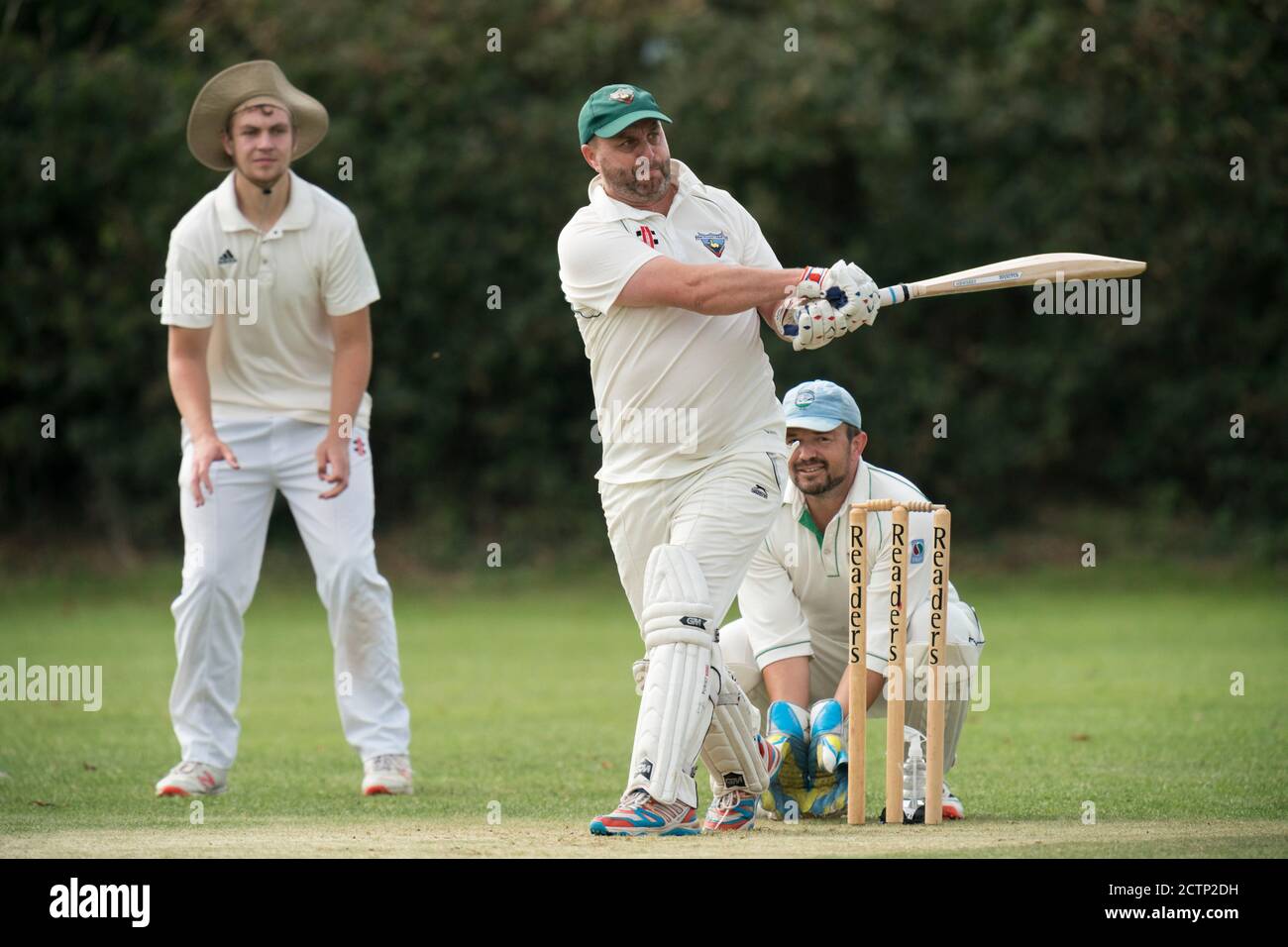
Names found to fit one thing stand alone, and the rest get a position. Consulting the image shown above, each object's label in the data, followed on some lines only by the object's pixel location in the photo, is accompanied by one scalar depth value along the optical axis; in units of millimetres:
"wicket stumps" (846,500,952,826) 9141
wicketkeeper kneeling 9922
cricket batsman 8867
